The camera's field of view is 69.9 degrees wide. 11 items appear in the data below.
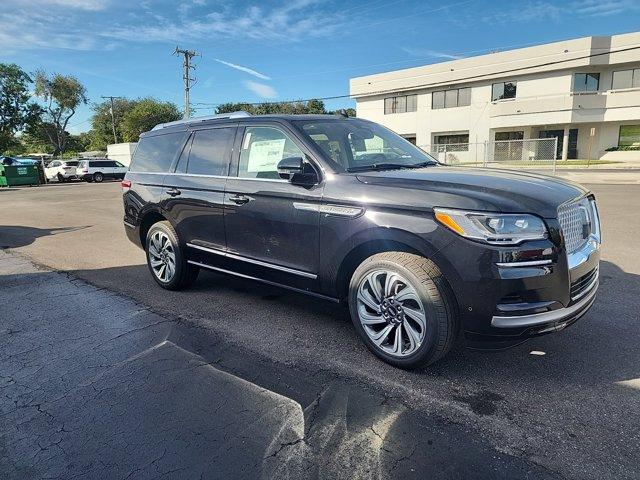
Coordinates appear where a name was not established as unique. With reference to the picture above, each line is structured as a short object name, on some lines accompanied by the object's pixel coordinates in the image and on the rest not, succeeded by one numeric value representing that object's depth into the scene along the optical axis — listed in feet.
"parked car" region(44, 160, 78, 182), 106.42
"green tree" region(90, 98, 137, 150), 251.19
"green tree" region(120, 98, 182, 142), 208.13
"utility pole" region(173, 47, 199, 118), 144.36
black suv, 9.47
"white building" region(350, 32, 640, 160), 108.27
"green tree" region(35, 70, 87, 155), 188.14
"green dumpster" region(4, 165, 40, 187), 94.32
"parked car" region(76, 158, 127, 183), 105.50
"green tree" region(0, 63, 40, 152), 169.68
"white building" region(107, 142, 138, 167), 140.67
